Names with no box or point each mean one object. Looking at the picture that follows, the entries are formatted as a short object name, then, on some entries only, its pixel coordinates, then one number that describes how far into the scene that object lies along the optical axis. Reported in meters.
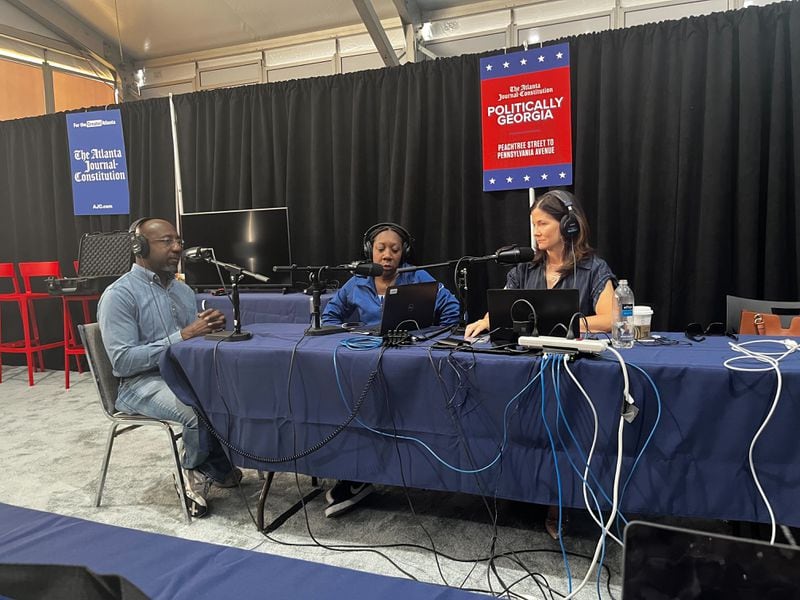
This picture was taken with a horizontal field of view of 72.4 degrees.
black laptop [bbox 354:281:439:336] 1.98
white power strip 1.54
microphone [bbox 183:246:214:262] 2.16
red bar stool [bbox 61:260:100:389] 4.60
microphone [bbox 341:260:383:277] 2.02
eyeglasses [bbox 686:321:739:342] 1.80
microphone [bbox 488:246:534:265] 1.85
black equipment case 4.75
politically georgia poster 3.55
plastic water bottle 1.75
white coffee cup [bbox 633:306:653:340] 1.82
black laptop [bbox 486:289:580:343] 1.72
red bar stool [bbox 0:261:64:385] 4.69
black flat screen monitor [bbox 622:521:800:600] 0.62
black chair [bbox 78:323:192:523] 2.20
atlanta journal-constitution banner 5.07
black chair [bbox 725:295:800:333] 2.15
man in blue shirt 2.21
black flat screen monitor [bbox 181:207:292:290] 4.27
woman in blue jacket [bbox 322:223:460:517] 2.63
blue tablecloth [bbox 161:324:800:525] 1.43
